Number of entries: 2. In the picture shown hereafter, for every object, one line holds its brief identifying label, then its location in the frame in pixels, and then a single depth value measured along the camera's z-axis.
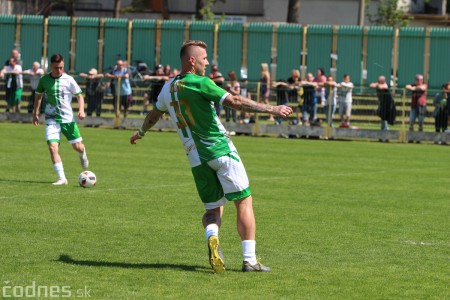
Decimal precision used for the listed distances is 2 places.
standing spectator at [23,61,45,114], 35.00
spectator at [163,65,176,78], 35.55
